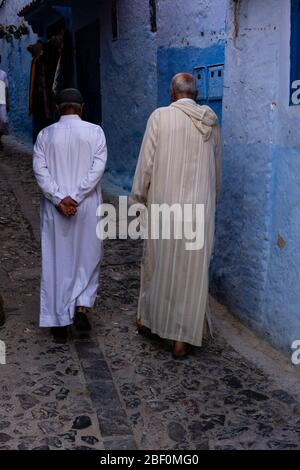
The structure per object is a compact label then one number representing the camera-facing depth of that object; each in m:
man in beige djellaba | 3.79
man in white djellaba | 4.07
